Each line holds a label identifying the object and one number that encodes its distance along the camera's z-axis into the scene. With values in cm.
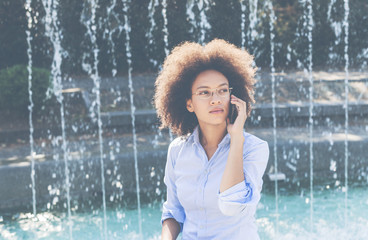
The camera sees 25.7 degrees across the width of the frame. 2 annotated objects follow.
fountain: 530
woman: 248
